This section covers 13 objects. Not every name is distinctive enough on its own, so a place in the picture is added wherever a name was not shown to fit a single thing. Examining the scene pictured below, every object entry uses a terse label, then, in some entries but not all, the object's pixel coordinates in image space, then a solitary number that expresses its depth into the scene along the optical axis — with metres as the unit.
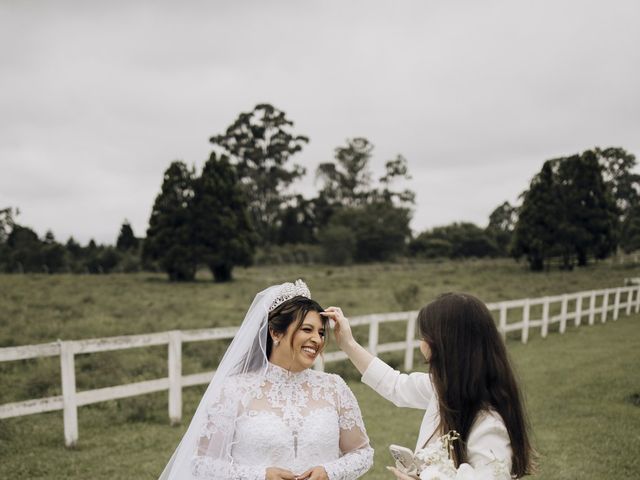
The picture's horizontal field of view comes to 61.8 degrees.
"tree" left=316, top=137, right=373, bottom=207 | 66.31
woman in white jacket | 2.17
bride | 2.85
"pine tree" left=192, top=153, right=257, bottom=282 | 32.16
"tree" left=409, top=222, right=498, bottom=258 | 66.56
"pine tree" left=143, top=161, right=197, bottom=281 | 31.14
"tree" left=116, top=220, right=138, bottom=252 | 54.41
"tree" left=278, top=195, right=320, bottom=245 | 58.28
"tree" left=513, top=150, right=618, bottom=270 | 39.91
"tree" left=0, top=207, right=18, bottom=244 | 51.84
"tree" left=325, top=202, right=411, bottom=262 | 56.59
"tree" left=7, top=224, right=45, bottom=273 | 39.59
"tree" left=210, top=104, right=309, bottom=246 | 53.81
